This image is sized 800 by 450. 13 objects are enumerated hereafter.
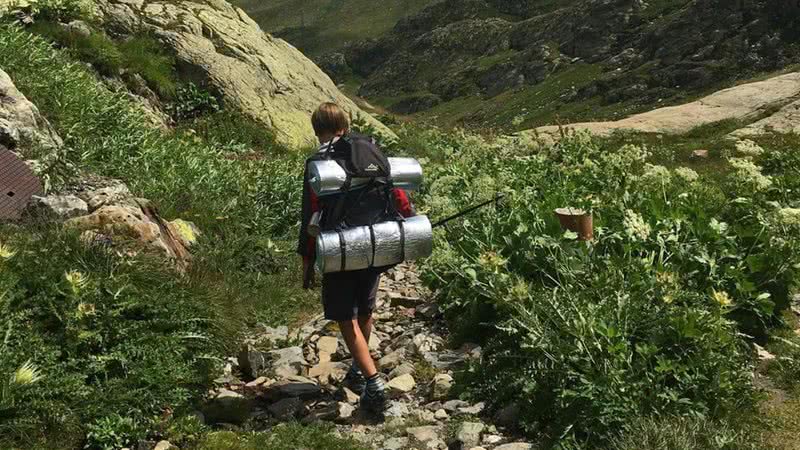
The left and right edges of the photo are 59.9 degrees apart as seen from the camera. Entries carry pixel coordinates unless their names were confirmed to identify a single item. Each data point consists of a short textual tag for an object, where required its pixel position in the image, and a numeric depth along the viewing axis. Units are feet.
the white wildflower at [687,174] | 24.88
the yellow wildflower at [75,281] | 16.35
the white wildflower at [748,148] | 26.71
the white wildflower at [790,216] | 18.12
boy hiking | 16.34
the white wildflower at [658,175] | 24.16
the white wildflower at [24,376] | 13.76
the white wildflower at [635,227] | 17.88
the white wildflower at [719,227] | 19.25
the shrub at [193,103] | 49.62
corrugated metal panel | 22.40
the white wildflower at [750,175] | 22.29
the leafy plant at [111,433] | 14.26
